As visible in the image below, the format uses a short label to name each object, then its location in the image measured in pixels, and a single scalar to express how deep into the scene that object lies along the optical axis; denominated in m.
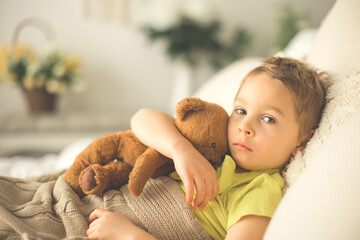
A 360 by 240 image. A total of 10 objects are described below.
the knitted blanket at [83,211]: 0.63
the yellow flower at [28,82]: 2.34
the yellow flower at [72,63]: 2.47
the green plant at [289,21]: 2.47
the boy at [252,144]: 0.63
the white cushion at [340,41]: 0.78
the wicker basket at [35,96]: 2.42
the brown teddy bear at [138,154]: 0.70
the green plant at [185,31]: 2.54
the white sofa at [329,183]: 0.47
